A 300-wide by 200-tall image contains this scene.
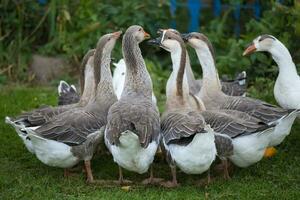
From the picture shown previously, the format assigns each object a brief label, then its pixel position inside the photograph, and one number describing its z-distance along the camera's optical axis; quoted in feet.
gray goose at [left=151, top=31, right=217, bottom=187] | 18.16
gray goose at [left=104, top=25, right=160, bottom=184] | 18.38
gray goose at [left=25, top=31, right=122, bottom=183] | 19.42
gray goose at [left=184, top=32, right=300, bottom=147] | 20.11
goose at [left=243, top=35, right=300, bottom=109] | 21.54
